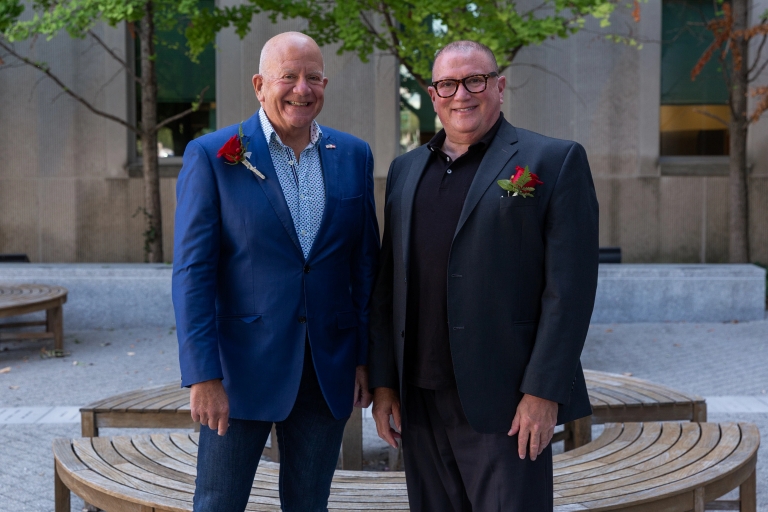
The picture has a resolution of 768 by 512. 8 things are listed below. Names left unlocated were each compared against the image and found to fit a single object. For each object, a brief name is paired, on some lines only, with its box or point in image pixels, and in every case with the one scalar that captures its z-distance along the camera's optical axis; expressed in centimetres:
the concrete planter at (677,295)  1095
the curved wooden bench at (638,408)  502
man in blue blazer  281
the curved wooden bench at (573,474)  359
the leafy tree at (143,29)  978
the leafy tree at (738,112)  1191
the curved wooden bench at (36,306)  894
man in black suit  270
